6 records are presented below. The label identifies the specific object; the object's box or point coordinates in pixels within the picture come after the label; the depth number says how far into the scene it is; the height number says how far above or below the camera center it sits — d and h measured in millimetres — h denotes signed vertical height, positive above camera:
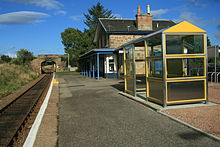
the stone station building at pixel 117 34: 22734 +4047
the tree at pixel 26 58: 51906 +2960
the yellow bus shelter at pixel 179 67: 7098 +5
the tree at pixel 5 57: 66850 +4210
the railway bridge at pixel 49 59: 49438 +1918
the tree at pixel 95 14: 61844 +16760
